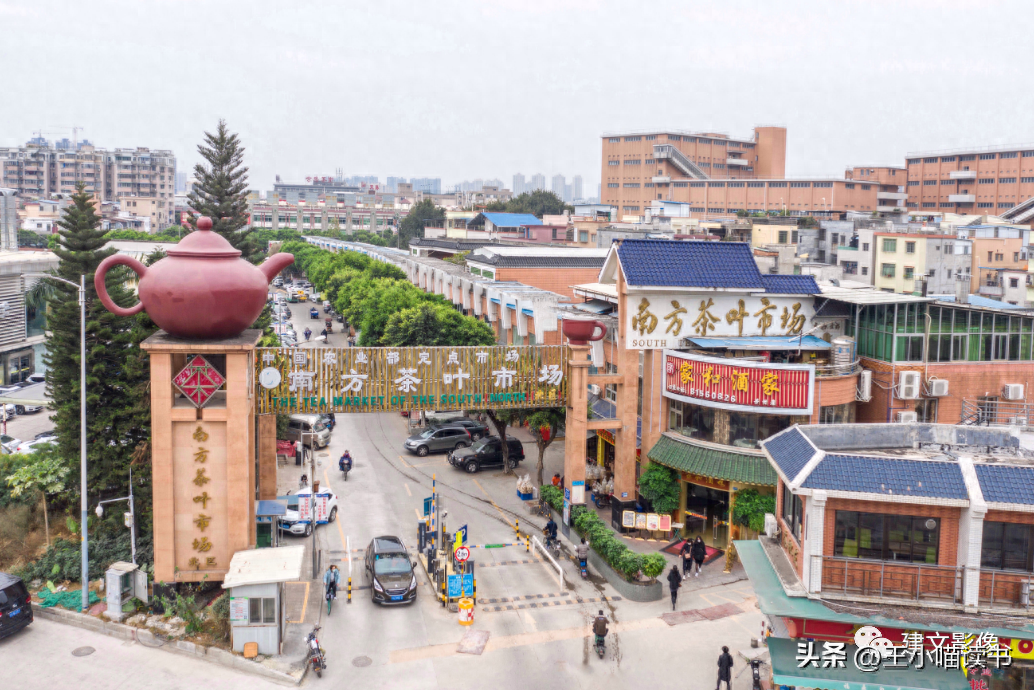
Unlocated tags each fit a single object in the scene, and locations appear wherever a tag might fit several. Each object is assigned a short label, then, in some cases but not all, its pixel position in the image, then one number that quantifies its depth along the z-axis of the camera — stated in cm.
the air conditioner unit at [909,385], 2797
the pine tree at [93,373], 2686
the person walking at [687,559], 2541
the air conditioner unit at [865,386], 2836
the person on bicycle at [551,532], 2744
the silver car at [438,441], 3966
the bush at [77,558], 2403
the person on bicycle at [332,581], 2256
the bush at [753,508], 2548
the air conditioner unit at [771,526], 1930
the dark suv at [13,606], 2048
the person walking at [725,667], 1816
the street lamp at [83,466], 2169
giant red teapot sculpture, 2103
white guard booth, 1970
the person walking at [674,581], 2298
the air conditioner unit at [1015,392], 2884
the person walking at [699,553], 2564
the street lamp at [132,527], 2285
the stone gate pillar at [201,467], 2189
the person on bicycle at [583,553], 2547
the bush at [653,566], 2369
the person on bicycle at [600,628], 1998
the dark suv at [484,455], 3662
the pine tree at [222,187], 4141
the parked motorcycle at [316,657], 1919
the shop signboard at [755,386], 2611
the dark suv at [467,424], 4097
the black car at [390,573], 2284
